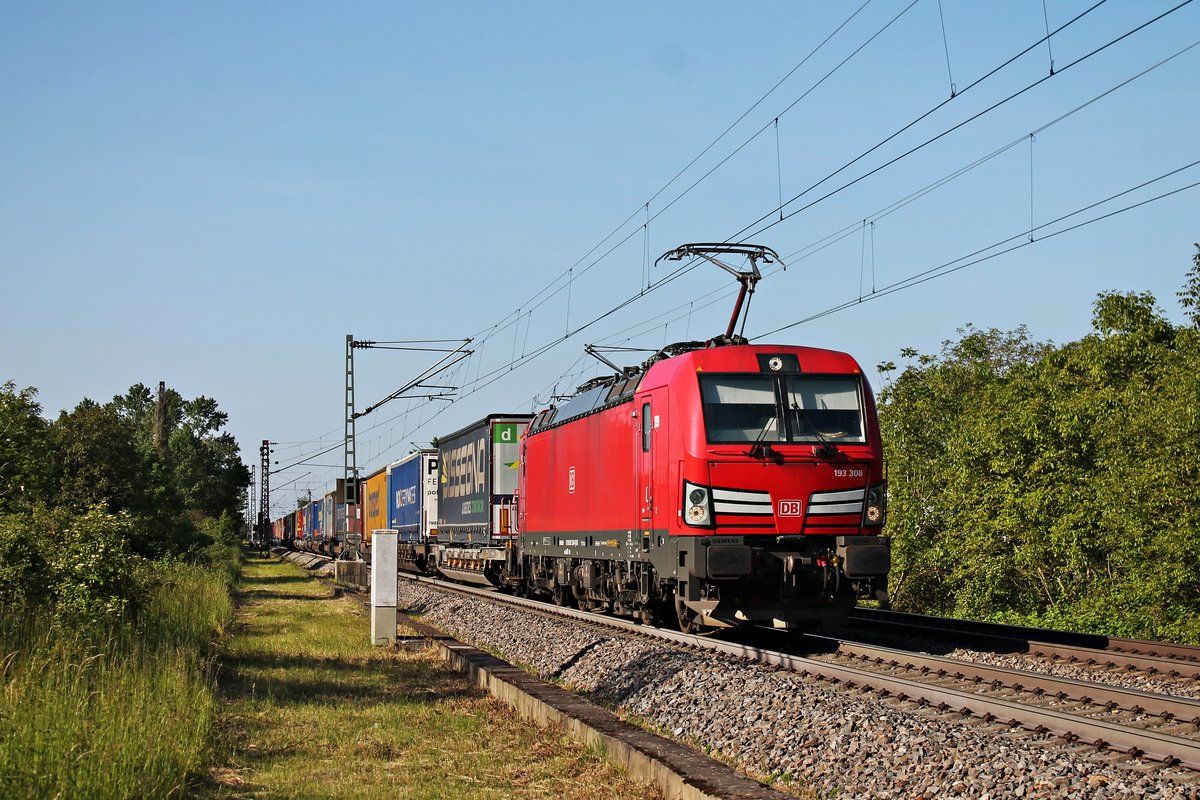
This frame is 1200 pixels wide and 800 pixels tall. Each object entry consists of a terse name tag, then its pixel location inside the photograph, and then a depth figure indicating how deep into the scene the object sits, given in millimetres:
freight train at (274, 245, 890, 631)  13906
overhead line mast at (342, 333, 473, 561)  33844
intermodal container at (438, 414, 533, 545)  27781
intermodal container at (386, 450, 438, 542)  36969
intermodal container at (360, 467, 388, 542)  47469
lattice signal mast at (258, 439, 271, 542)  91625
